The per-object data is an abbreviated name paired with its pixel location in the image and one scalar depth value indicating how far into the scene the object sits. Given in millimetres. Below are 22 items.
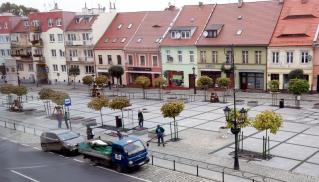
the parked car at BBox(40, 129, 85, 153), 25875
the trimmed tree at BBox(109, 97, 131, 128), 32094
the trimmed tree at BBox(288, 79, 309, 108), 36906
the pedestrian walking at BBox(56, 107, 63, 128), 34125
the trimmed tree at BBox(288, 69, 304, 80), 43344
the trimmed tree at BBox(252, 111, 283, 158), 22953
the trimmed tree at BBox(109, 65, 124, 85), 57062
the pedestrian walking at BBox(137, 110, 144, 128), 32350
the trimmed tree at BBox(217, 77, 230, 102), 44156
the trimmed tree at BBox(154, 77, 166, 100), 47688
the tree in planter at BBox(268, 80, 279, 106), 40375
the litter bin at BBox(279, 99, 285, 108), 38031
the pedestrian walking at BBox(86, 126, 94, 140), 29359
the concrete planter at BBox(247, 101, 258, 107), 40222
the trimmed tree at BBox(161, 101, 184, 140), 28281
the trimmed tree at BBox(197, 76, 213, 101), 45562
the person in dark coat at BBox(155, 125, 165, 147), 26969
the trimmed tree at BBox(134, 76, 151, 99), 48131
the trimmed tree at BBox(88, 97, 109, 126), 33562
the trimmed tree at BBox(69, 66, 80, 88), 62938
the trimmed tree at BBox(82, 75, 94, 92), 53456
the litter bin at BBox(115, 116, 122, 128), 32688
